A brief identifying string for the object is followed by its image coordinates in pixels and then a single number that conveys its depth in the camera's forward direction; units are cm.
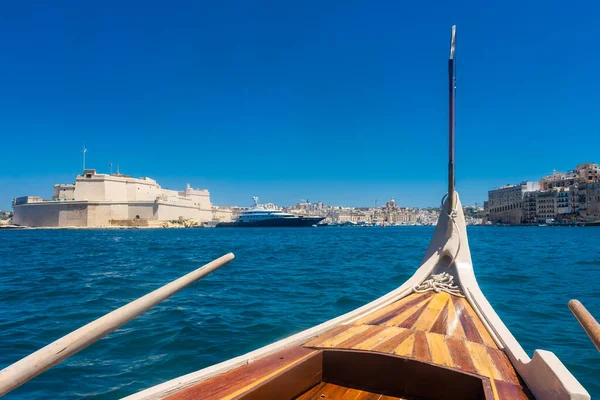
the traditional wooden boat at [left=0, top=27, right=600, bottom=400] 212
